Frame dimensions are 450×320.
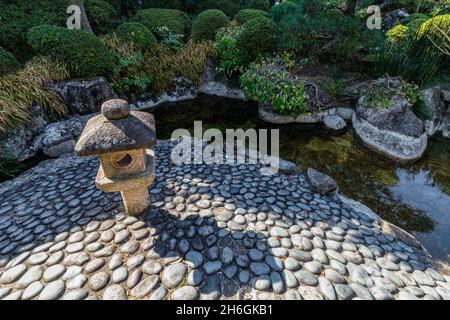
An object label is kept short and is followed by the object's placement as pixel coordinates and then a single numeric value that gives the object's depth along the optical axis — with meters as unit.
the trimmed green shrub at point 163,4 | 9.78
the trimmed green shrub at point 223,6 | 10.54
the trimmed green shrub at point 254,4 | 11.02
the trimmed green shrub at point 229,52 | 7.18
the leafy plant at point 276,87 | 5.91
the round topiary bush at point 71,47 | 5.82
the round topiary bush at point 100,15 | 7.82
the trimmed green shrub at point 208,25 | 8.16
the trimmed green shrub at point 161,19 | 8.23
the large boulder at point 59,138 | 4.96
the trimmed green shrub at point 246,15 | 8.77
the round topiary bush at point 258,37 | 6.70
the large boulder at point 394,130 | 5.09
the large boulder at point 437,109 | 5.77
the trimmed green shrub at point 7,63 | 5.30
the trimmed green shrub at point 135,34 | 7.24
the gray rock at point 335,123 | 6.20
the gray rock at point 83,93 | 5.66
